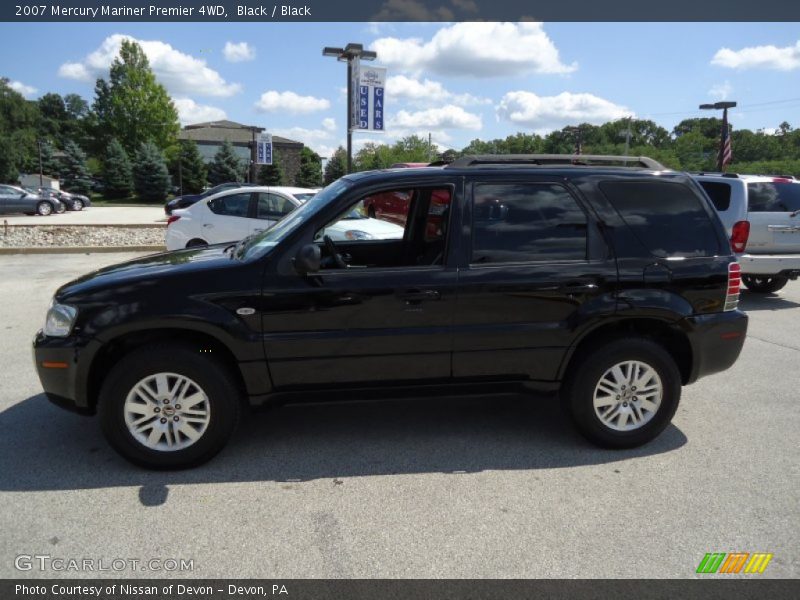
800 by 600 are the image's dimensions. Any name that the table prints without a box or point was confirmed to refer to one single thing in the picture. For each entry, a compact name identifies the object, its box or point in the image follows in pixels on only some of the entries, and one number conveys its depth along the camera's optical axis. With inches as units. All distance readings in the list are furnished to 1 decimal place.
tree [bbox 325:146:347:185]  3228.1
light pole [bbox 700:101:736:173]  1086.4
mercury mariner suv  143.3
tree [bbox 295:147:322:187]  3422.7
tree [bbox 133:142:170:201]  2070.6
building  3654.0
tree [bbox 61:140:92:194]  2135.6
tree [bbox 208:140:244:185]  2224.4
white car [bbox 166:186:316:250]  414.9
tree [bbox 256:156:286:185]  2568.9
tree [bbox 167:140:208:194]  2284.7
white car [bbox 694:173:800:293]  338.0
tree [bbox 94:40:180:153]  2652.6
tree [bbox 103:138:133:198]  2177.7
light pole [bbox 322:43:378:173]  637.3
